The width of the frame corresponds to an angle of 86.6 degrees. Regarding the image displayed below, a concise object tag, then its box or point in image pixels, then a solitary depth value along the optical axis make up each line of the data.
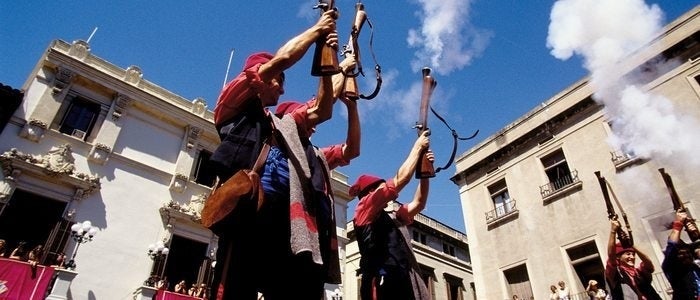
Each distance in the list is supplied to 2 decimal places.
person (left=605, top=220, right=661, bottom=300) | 5.23
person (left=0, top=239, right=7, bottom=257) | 8.78
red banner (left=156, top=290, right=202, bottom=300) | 10.25
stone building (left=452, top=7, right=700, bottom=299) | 10.57
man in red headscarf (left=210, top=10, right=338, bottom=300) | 1.80
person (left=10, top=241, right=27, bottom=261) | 8.82
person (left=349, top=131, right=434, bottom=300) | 3.52
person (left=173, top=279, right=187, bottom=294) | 10.77
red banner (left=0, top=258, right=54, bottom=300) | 7.96
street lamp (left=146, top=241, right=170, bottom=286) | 10.91
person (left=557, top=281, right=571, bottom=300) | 11.02
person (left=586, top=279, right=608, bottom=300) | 9.77
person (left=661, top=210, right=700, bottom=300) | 4.85
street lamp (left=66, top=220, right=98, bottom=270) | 9.62
